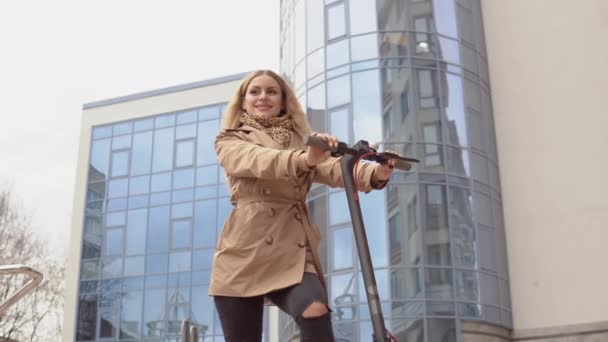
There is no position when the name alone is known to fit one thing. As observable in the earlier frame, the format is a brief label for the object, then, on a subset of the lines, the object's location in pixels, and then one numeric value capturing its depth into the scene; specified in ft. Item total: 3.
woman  10.55
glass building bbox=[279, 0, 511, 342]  61.57
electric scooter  9.20
